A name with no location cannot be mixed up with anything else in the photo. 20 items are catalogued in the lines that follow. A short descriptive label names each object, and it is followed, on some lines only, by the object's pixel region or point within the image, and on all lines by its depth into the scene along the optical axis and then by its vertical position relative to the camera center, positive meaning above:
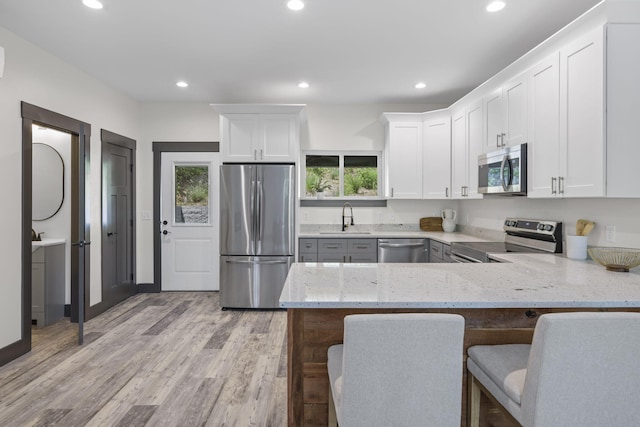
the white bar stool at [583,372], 1.14 -0.50
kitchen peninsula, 1.48 -0.36
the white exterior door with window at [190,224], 5.12 -0.20
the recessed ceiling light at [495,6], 2.53 +1.38
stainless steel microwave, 2.86 +0.30
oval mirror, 3.99 +0.30
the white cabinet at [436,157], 4.48 +0.62
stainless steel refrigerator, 4.30 -0.24
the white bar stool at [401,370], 1.15 -0.50
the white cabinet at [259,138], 4.46 +0.84
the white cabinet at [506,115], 2.88 +0.78
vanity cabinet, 3.73 -0.73
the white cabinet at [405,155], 4.62 +0.66
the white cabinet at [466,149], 3.71 +0.63
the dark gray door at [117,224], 4.34 -0.18
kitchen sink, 4.78 -0.29
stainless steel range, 2.93 -0.28
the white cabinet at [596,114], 2.09 +0.55
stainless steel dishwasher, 4.36 -0.47
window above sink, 5.12 +0.47
